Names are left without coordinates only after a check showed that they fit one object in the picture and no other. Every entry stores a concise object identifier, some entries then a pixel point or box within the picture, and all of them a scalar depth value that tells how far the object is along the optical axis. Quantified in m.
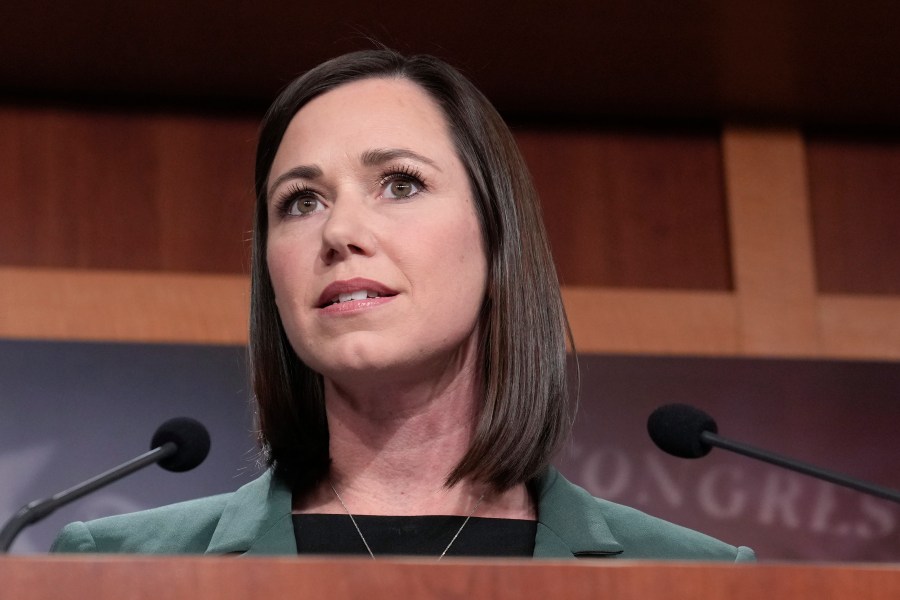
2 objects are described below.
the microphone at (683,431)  3.95
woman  3.93
